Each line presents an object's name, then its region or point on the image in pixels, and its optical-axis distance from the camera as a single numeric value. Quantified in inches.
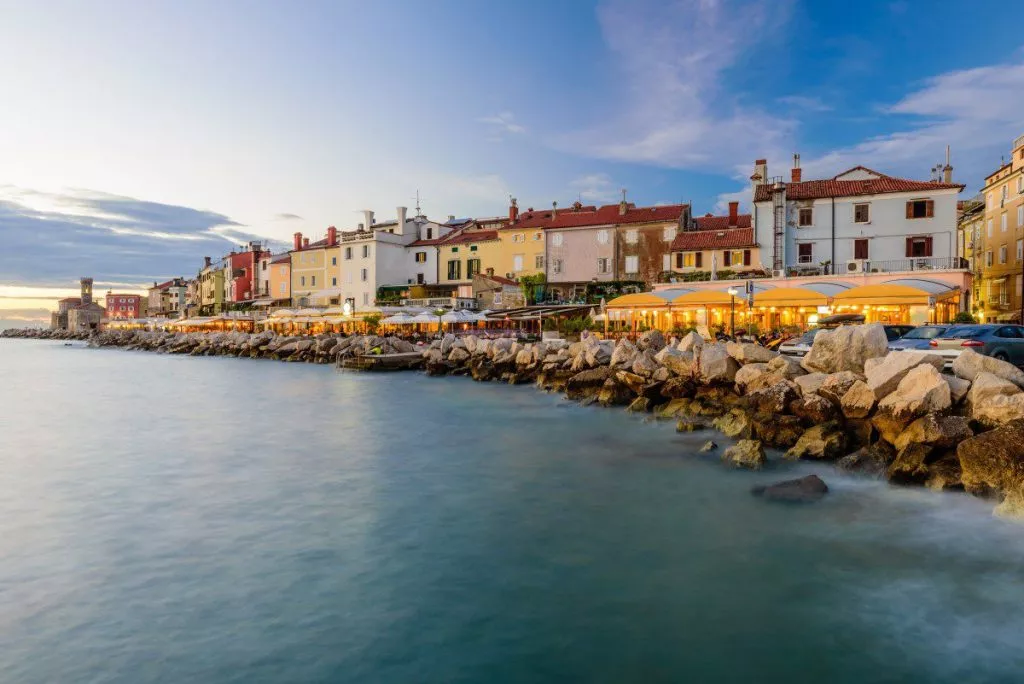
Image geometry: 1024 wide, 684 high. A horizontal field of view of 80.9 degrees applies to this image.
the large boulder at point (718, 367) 717.9
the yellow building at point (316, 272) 2527.1
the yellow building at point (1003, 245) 1513.3
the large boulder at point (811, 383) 555.5
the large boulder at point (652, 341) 955.9
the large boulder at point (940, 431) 410.0
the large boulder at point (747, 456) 461.4
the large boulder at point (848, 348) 595.8
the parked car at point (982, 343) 618.2
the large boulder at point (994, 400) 414.9
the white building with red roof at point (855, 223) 1417.3
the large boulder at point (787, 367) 625.3
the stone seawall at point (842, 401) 397.7
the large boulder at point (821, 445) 475.2
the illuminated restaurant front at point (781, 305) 885.8
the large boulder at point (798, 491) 389.4
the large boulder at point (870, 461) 433.1
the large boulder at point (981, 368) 479.5
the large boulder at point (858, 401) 501.0
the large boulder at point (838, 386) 527.8
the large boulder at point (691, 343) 802.2
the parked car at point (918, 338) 663.1
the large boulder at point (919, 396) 449.1
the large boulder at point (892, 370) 488.7
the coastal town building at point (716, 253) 1526.8
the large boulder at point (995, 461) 362.6
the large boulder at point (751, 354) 715.4
